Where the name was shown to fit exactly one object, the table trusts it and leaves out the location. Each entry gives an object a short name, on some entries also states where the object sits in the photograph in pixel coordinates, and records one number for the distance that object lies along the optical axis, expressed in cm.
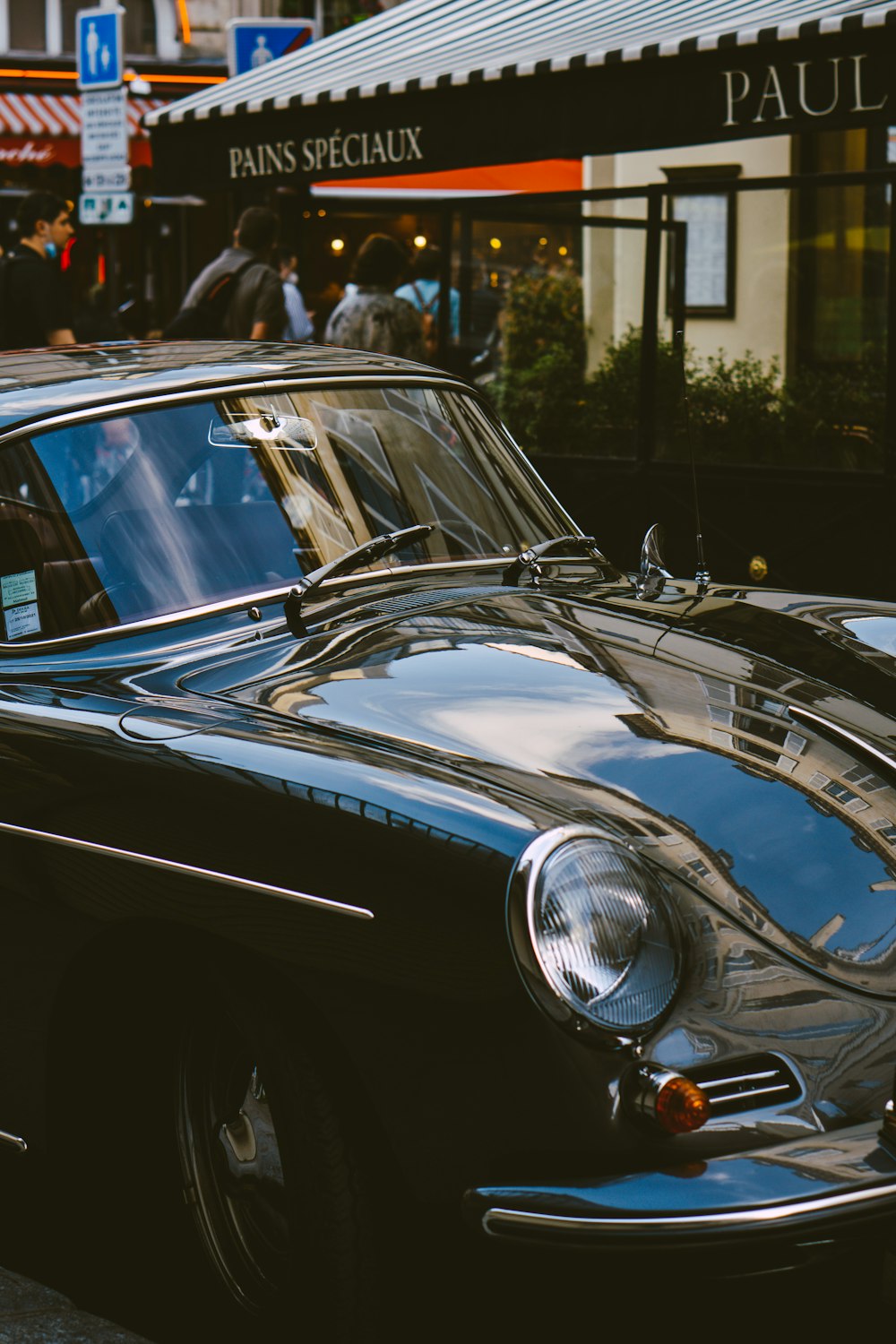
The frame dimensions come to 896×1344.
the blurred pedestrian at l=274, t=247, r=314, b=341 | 1251
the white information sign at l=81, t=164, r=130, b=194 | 1253
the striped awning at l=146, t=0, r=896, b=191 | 739
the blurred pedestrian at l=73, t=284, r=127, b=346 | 1639
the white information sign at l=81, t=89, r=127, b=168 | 1241
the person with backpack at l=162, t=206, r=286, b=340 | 1023
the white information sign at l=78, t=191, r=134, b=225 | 1243
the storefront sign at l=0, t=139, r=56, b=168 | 2461
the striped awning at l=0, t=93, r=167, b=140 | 2473
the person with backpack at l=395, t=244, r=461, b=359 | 1230
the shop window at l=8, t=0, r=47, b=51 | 2642
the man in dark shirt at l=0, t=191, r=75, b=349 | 1009
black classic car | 247
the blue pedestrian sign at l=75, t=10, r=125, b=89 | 1260
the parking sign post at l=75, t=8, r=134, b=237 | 1246
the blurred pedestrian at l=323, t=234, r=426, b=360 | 994
